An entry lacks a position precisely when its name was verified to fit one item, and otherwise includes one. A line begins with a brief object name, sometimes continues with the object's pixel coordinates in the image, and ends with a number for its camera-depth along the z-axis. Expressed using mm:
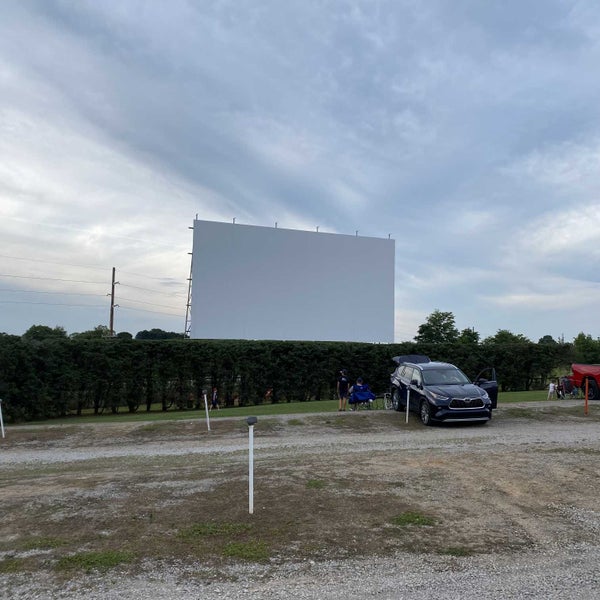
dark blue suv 14875
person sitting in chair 19281
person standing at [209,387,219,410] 24169
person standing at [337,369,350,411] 19047
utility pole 46812
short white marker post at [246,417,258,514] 6078
